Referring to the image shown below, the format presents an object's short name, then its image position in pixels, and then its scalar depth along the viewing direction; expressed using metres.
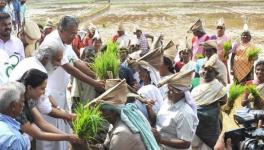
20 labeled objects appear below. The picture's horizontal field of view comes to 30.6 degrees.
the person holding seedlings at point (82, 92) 5.72
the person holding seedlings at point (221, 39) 8.58
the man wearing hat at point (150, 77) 4.49
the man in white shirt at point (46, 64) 4.38
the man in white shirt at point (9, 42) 5.35
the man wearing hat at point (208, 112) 4.96
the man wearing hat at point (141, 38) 9.39
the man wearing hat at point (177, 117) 4.09
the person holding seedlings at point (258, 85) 5.09
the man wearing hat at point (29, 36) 6.14
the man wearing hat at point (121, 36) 8.98
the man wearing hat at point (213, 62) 5.22
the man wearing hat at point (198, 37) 7.82
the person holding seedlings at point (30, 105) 3.85
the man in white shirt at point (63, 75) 4.92
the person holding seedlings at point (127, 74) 5.37
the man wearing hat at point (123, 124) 3.53
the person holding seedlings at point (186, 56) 6.80
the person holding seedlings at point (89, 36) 9.08
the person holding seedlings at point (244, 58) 7.96
